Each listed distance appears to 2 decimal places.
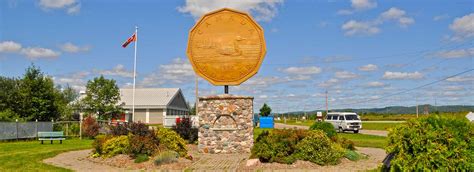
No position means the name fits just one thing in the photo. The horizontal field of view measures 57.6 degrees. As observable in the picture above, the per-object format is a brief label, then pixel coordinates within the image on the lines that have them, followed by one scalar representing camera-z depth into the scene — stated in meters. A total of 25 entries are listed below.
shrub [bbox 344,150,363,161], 14.20
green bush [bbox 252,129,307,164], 13.11
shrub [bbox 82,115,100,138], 30.06
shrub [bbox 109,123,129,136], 18.93
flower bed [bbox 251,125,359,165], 13.14
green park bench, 24.55
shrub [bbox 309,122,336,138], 18.31
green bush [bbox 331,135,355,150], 16.25
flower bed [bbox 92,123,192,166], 14.10
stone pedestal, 18.27
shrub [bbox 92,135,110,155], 15.52
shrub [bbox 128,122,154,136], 16.19
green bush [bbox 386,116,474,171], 8.39
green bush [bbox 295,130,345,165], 13.16
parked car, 38.03
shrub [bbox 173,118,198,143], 22.87
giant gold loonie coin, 18.05
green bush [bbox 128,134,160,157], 14.11
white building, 59.56
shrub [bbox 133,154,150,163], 13.50
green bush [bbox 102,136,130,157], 14.70
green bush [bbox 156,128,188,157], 14.99
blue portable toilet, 55.83
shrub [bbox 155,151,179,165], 13.17
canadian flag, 35.66
